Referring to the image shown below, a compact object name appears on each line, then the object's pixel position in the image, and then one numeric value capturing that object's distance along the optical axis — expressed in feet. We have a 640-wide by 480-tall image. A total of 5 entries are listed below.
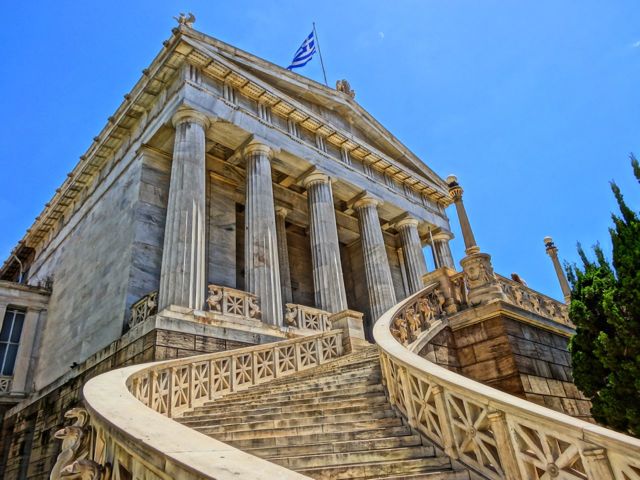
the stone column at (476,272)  29.01
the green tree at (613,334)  25.31
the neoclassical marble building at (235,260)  29.12
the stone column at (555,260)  57.47
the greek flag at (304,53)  66.08
